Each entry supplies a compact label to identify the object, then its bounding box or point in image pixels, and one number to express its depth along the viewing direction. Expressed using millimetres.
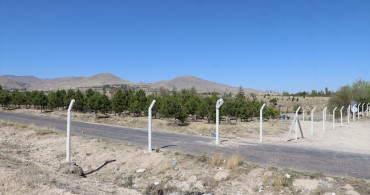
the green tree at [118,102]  35906
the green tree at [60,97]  42875
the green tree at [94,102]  32969
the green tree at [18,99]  47866
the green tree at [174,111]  26438
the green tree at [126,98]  37156
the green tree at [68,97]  40531
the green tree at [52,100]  41031
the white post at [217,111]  12474
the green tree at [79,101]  41000
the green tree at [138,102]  34969
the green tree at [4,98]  48062
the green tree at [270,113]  36250
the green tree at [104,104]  33709
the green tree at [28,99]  46616
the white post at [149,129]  10396
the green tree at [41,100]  41625
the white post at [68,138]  9352
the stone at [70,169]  8673
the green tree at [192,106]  33447
